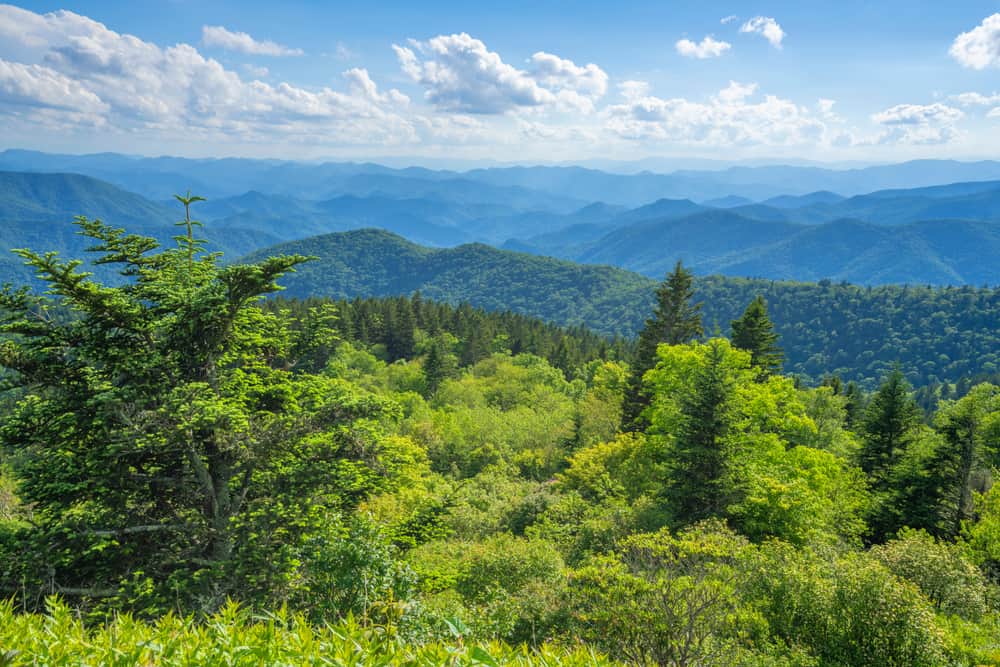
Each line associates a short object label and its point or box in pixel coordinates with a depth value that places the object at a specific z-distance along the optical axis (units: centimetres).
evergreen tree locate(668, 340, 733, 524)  1775
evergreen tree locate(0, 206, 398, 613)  945
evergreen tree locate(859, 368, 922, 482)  2841
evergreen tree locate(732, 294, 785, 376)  3454
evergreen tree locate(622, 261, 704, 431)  3659
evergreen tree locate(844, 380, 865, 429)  4431
